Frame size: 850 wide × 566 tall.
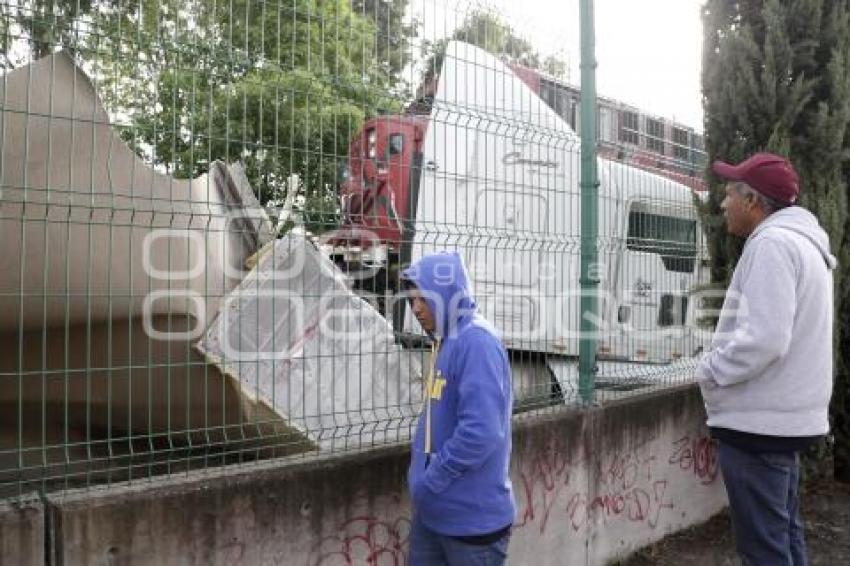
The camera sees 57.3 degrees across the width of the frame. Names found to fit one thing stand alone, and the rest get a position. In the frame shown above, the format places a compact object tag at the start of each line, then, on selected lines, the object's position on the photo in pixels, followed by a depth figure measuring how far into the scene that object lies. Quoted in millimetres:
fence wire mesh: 2775
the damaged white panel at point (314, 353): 3420
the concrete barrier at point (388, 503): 2645
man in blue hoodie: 2559
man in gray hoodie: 3070
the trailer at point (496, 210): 3682
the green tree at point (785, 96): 5371
